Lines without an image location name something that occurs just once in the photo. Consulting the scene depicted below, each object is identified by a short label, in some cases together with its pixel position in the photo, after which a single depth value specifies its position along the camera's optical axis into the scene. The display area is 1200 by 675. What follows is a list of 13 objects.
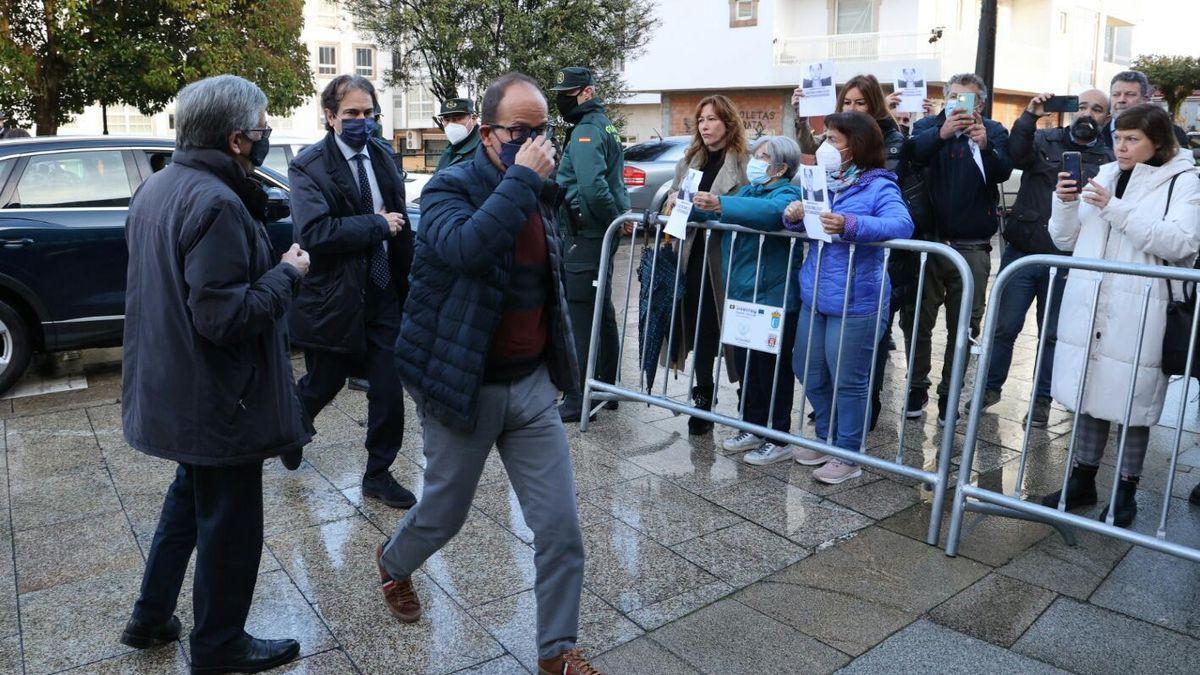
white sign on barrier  5.05
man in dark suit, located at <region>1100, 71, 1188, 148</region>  6.07
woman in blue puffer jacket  4.70
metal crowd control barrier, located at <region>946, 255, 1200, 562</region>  3.67
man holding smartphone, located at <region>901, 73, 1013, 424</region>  5.82
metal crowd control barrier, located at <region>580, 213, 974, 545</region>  4.21
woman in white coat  4.06
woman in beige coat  5.41
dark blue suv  6.51
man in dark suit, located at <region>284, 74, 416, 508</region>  4.38
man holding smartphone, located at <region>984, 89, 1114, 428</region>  5.77
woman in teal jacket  5.00
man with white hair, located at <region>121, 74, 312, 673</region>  2.78
